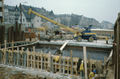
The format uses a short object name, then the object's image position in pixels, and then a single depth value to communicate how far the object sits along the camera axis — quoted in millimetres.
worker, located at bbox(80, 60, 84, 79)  6998
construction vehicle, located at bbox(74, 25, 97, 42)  23219
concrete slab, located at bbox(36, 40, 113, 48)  17812
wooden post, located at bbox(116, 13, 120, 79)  3639
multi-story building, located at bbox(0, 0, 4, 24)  30203
